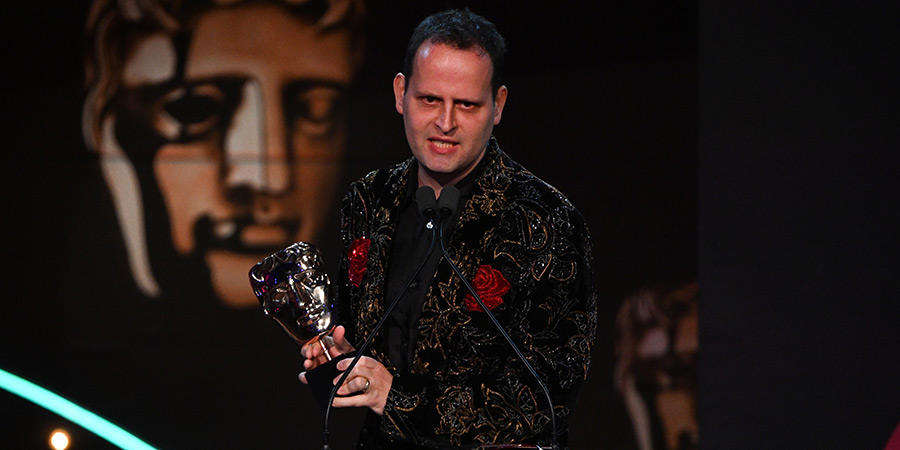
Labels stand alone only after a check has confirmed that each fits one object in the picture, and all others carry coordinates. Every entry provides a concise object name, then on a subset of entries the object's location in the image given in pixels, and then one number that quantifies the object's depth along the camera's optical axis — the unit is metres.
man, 9.37
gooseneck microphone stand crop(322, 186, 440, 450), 9.25
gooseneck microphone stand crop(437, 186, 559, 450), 9.22
